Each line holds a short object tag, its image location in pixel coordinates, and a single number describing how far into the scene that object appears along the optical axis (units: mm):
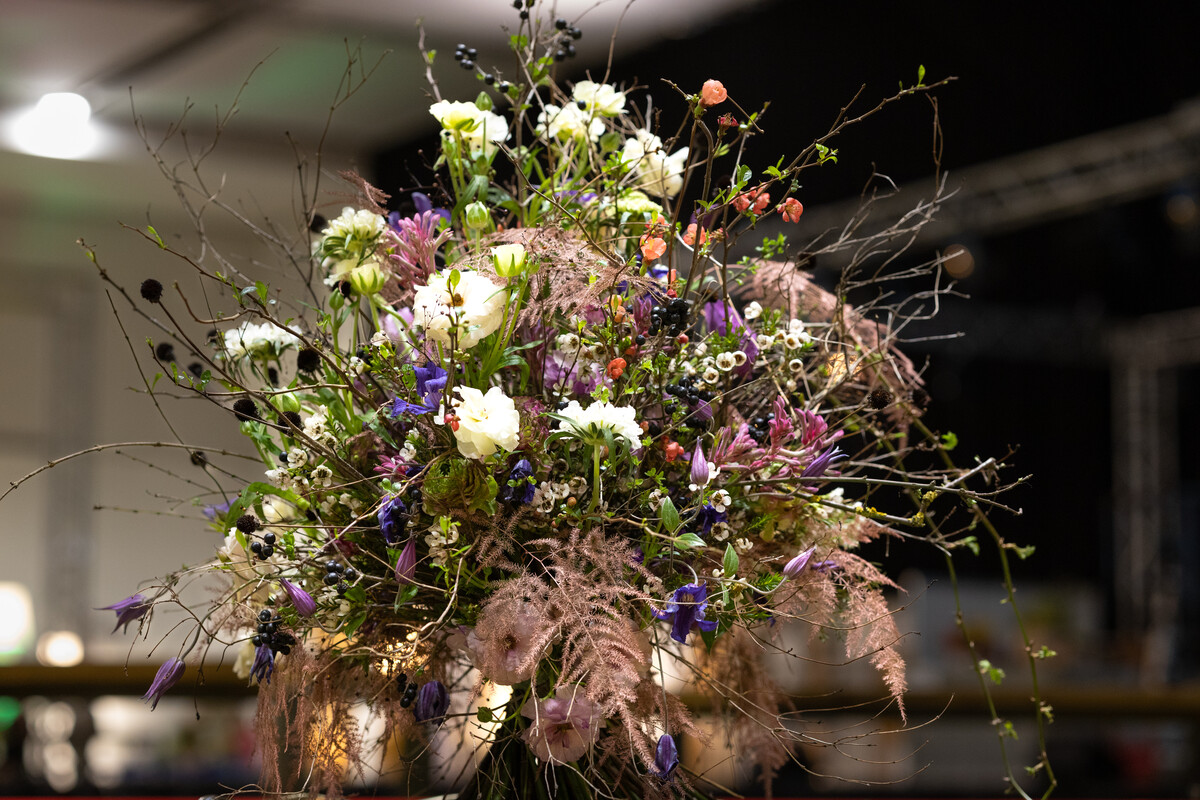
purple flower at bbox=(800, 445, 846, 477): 2484
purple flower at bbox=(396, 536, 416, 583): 2441
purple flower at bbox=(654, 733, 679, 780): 2415
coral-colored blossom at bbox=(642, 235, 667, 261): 2498
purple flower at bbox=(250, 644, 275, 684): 2502
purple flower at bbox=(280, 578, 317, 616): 2455
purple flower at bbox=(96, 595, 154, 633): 2500
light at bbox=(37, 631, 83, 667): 12160
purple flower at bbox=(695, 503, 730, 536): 2492
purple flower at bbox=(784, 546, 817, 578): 2465
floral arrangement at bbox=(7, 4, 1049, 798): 2447
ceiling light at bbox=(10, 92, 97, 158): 9499
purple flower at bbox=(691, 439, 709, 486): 2436
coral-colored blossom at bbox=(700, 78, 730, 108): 2469
